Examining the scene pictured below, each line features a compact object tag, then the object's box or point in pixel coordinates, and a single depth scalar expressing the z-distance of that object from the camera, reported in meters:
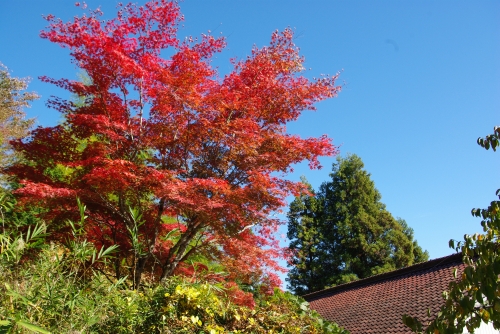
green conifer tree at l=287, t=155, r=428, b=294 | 19.73
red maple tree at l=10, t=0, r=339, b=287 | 6.25
